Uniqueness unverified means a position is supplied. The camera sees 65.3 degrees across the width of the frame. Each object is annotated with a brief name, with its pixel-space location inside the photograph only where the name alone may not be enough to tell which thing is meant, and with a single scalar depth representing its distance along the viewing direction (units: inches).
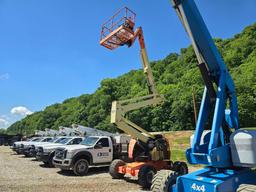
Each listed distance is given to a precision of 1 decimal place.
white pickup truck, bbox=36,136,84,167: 470.0
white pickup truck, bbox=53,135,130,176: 382.8
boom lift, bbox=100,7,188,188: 330.2
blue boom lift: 169.4
